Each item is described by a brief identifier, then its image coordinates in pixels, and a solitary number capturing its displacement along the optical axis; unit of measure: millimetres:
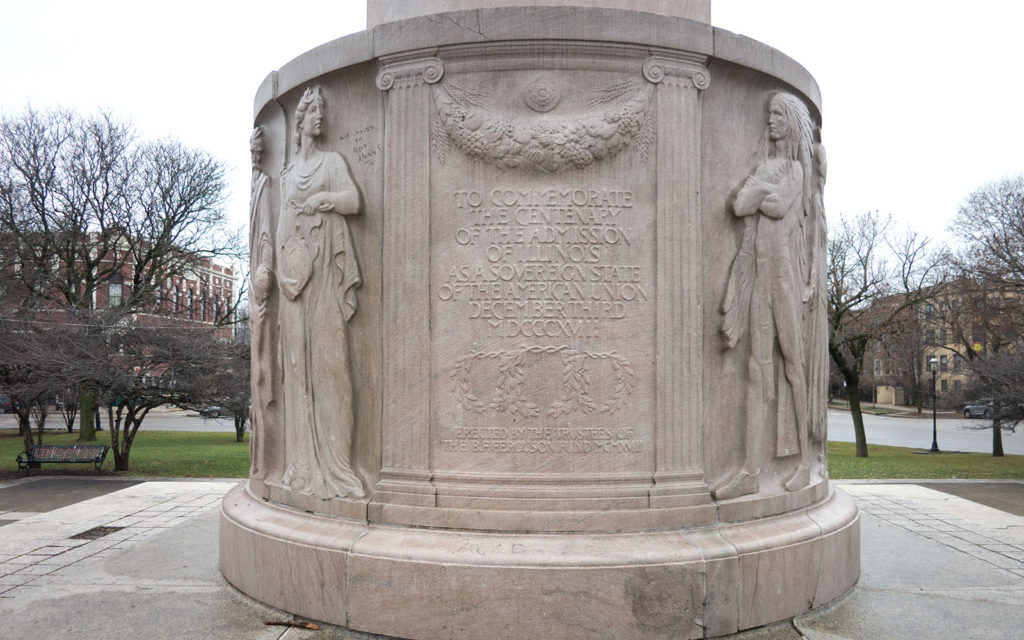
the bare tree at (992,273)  27438
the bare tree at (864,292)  29125
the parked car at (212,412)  21875
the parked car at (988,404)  20273
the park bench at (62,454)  18922
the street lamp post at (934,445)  28806
